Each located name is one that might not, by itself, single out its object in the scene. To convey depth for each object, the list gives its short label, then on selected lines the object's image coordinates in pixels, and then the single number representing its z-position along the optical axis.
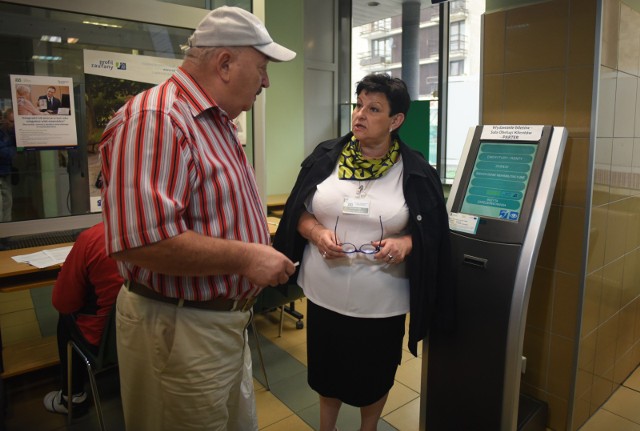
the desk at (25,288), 2.25
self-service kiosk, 1.75
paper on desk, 2.34
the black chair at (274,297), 2.85
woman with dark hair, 1.66
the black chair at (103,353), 1.93
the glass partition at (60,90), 2.58
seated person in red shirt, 1.96
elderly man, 0.99
